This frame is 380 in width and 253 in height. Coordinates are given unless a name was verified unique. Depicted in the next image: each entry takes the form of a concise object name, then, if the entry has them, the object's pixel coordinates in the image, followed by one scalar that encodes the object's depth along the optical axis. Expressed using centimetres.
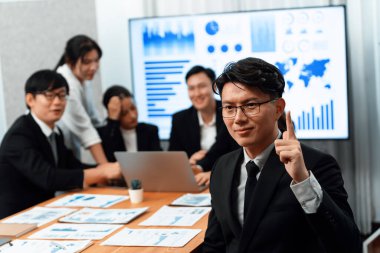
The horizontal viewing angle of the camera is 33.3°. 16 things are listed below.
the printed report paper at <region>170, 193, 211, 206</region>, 318
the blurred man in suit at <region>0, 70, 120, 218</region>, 353
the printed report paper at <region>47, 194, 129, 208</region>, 332
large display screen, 456
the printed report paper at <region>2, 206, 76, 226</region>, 303
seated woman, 446
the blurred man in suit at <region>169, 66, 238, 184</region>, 419
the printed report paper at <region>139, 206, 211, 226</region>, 284
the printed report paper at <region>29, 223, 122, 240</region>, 268
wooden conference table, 247
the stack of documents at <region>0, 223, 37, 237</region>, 277
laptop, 341
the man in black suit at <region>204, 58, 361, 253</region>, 198
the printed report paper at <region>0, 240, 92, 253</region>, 248
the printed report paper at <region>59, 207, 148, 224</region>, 294
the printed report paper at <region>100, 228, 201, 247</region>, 254
